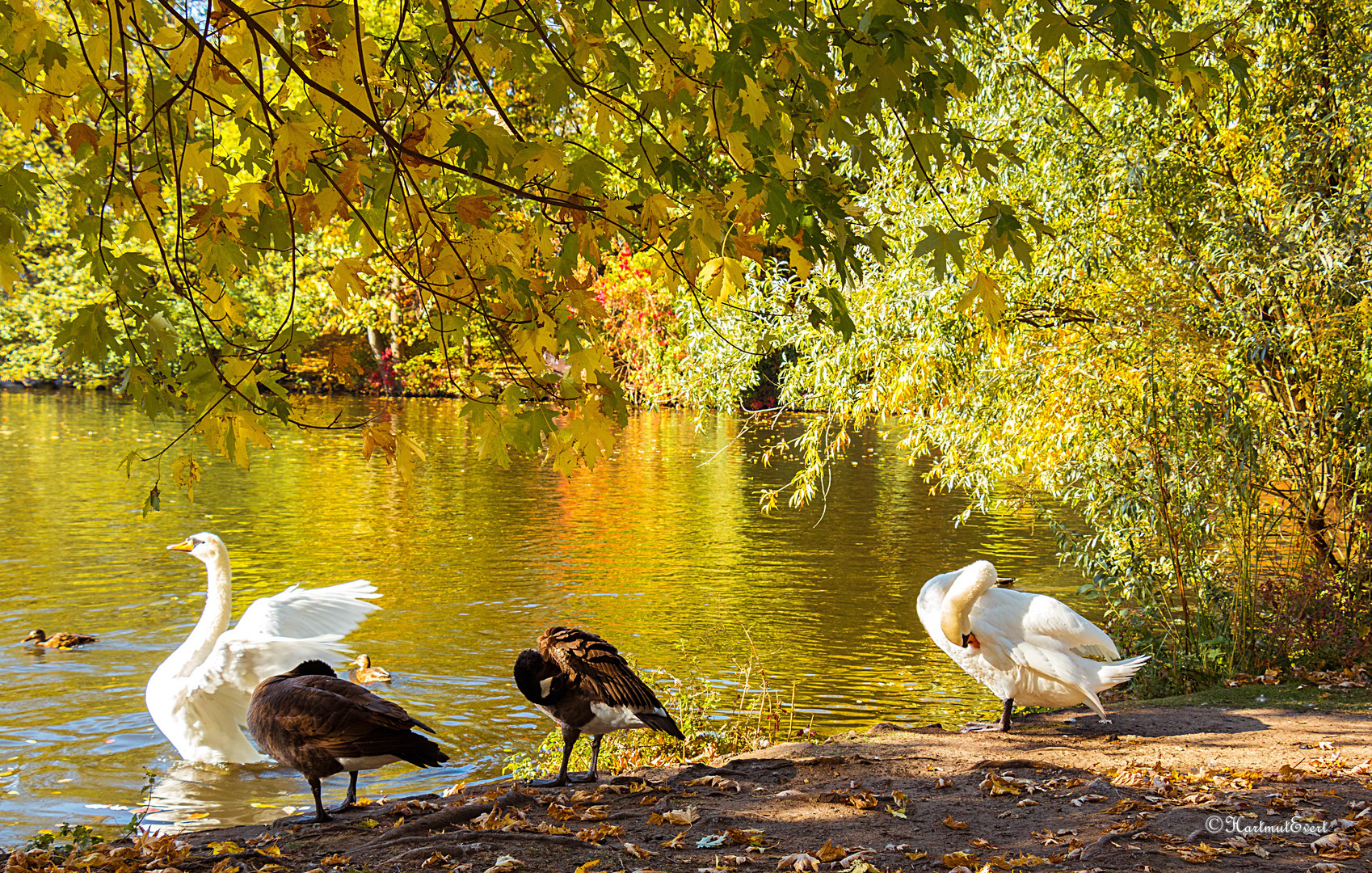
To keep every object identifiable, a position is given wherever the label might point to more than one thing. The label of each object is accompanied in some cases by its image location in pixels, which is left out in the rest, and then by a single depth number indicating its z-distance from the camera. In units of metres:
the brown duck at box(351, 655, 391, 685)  9.43
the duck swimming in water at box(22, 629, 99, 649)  10.41
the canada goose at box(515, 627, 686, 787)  6.06
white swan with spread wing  7.79
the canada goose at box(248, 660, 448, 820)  5.69
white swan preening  7.04
